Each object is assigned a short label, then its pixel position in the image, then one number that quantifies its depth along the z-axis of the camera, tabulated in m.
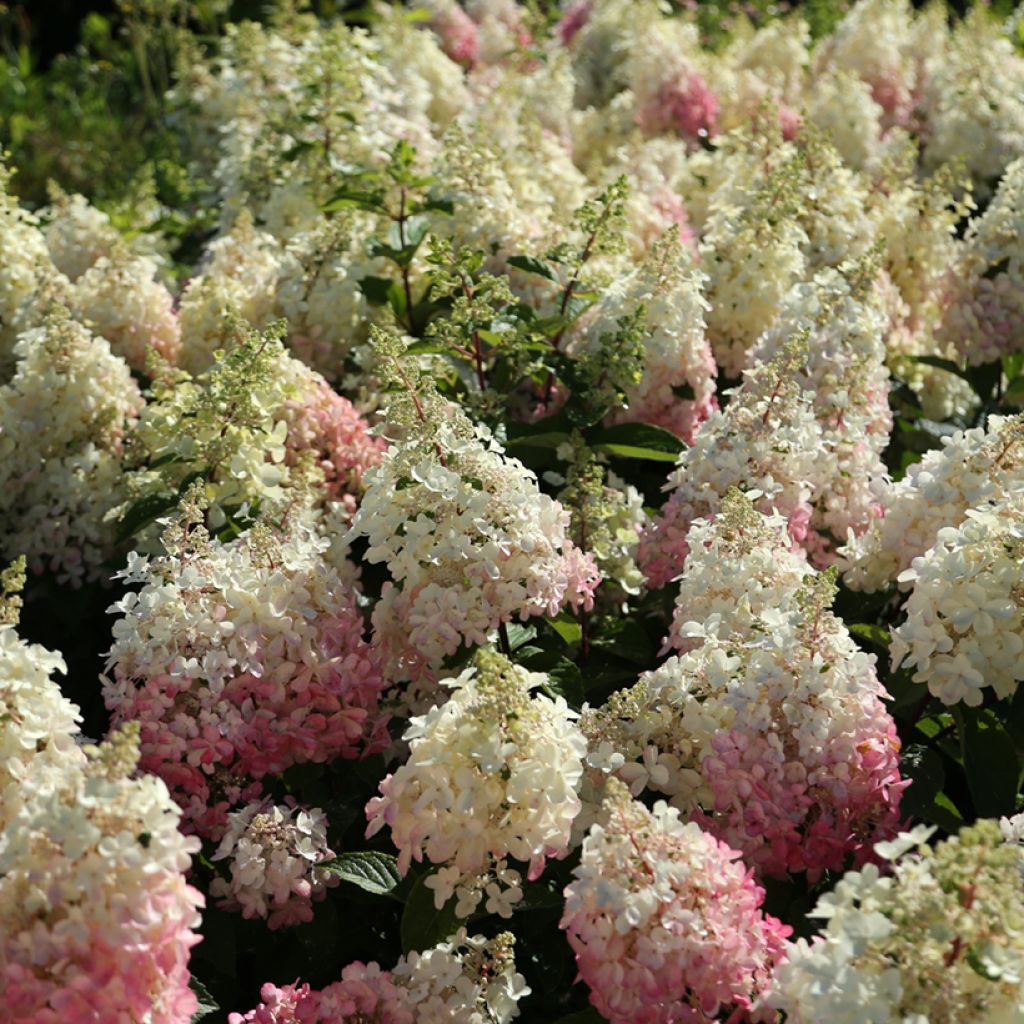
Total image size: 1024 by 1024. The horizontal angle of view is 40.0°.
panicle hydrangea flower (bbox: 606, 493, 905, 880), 1.94
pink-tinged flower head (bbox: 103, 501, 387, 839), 2.13
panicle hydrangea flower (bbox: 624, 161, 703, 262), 3.58
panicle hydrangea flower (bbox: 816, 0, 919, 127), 5.22
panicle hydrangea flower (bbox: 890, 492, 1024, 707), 1.99
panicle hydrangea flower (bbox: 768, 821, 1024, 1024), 1.47
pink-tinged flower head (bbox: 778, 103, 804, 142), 4.67
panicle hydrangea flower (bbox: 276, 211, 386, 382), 3.11
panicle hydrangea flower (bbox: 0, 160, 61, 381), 3.17
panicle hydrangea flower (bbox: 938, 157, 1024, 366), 3.23
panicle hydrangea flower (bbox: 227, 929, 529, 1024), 1.85
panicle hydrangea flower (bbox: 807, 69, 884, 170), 4.47
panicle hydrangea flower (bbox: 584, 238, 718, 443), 2.83
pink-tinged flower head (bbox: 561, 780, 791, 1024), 1.66
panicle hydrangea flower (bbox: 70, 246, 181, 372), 3.24
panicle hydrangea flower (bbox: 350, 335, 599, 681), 2.13
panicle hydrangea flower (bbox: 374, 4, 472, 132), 4.89
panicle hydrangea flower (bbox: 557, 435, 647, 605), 2.51
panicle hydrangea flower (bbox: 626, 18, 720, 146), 4.88
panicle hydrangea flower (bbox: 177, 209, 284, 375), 3.11
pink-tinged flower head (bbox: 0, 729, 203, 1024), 1.57
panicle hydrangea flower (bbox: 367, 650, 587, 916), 1.79
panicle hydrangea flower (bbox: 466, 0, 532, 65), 6.04
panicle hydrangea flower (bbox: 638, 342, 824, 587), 2.46
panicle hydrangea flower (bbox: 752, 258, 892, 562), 2.59
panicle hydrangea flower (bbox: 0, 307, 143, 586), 2.81
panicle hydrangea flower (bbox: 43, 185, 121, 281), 3.67
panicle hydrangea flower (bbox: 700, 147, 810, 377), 3.09
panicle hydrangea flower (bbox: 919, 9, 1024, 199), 4.39
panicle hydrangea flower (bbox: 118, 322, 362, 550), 2.52
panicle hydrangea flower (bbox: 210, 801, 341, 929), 2.04
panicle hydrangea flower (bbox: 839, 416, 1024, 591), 2.28
